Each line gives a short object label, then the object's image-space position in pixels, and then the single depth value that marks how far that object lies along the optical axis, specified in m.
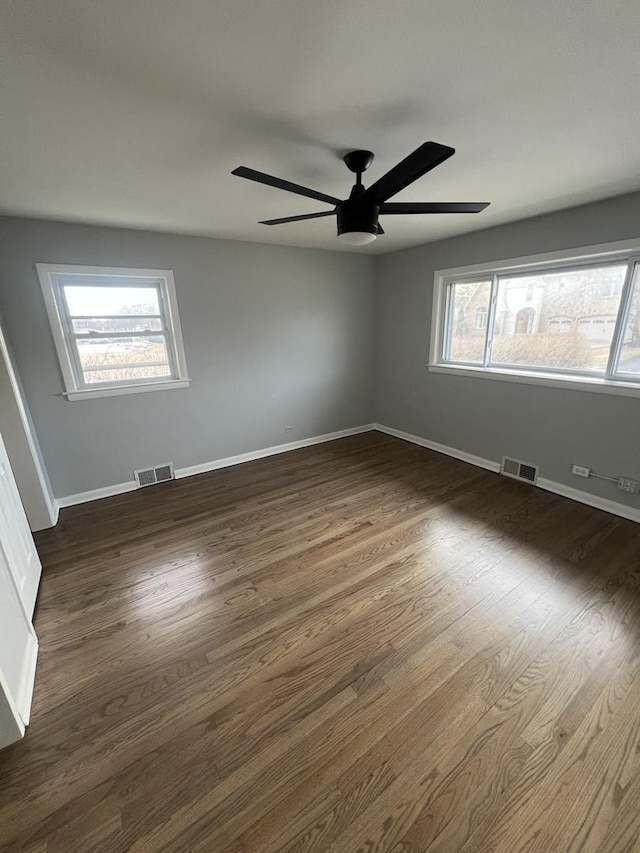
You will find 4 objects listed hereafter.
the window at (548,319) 2.55
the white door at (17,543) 1.72
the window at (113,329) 2.80
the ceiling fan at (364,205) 1.42
